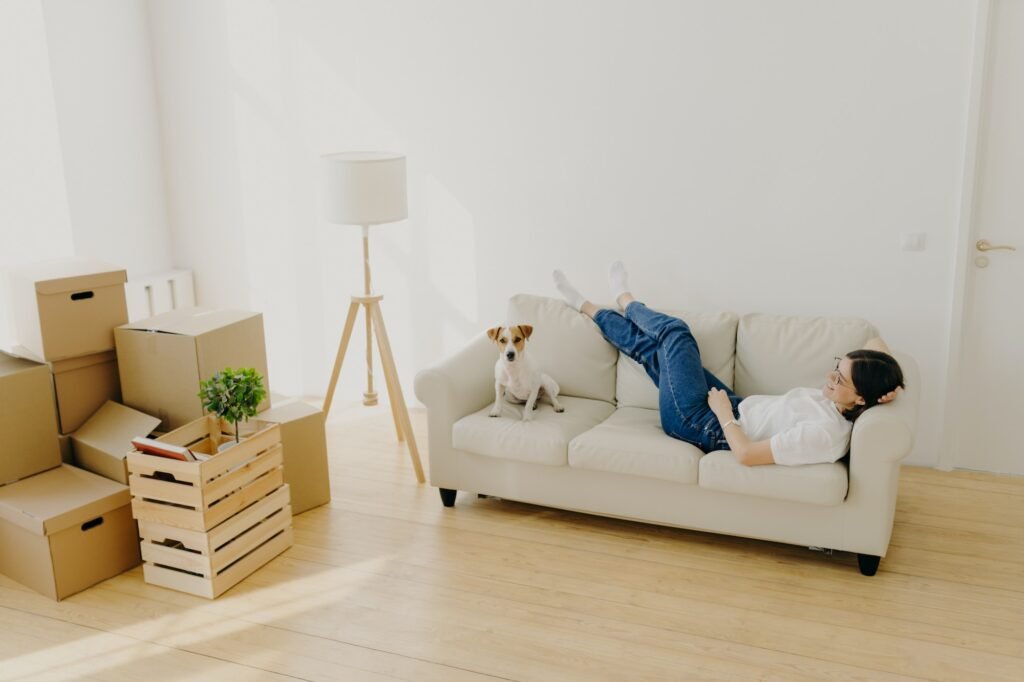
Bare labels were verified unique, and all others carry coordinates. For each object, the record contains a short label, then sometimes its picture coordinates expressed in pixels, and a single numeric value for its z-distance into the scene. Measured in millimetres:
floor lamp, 3844
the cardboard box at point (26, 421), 3254
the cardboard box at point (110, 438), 3311
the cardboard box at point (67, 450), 3467
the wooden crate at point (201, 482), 3010
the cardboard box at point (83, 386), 3445
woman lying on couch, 3051
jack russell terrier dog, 3574
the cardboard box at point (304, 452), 3619
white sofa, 3049
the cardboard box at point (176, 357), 3389
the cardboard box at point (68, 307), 3322
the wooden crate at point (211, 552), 3059
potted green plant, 3143
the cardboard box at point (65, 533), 3045
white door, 3549
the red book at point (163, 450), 3035
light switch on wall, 3758
